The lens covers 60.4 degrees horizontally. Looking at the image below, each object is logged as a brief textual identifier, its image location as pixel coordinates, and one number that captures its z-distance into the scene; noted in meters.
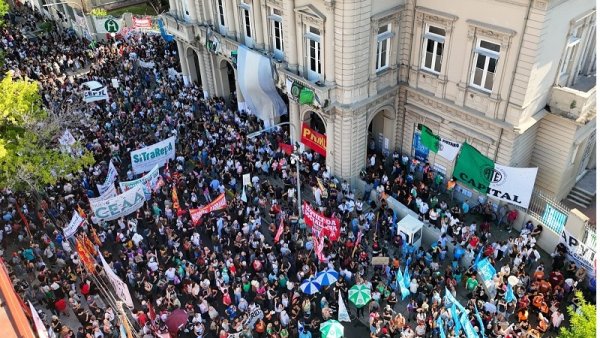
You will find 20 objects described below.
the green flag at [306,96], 29.22
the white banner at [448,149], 29.20
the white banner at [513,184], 25.83
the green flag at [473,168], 27.48
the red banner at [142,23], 43.77
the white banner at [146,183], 28.08
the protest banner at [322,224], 24.45
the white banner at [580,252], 23.95
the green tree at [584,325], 16.22
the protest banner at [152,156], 31.29
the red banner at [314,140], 32.25
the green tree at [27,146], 27.25
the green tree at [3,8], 47.76
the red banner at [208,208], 26.30
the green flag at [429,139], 30.28
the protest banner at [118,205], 26.66
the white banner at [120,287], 21.34
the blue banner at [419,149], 32.14
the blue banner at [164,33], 44.47
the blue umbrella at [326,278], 22.77
